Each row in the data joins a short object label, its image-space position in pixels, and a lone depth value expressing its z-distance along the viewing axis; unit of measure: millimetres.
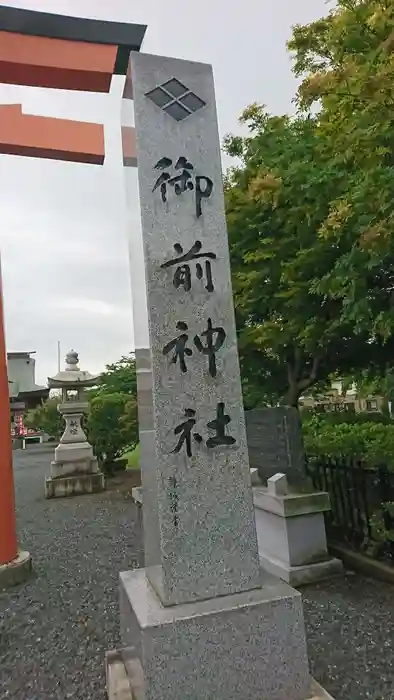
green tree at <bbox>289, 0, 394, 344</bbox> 3527
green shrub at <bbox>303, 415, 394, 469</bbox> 5248
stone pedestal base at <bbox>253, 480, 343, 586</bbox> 4414
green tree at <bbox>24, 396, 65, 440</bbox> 17797
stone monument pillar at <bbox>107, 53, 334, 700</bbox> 2080
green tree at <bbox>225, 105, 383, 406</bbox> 5215
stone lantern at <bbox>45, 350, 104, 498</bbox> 10856
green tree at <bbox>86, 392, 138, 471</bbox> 12453
